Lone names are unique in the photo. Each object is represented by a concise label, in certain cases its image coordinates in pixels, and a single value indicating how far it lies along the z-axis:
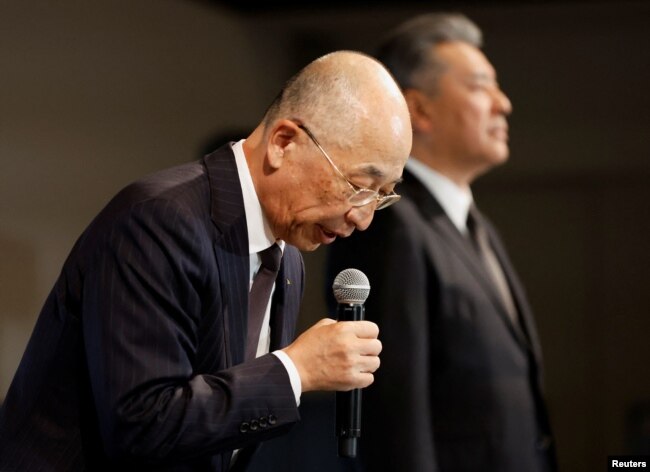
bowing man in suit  5.11
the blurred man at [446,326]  6.02
